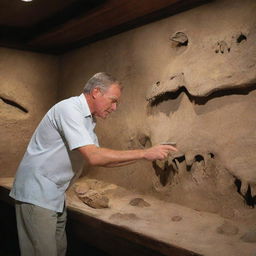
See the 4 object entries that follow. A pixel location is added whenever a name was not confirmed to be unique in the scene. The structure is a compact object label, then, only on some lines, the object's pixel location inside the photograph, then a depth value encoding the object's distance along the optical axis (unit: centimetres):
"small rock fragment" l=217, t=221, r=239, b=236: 241
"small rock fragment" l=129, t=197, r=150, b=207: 321
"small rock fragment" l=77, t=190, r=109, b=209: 317
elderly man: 232
